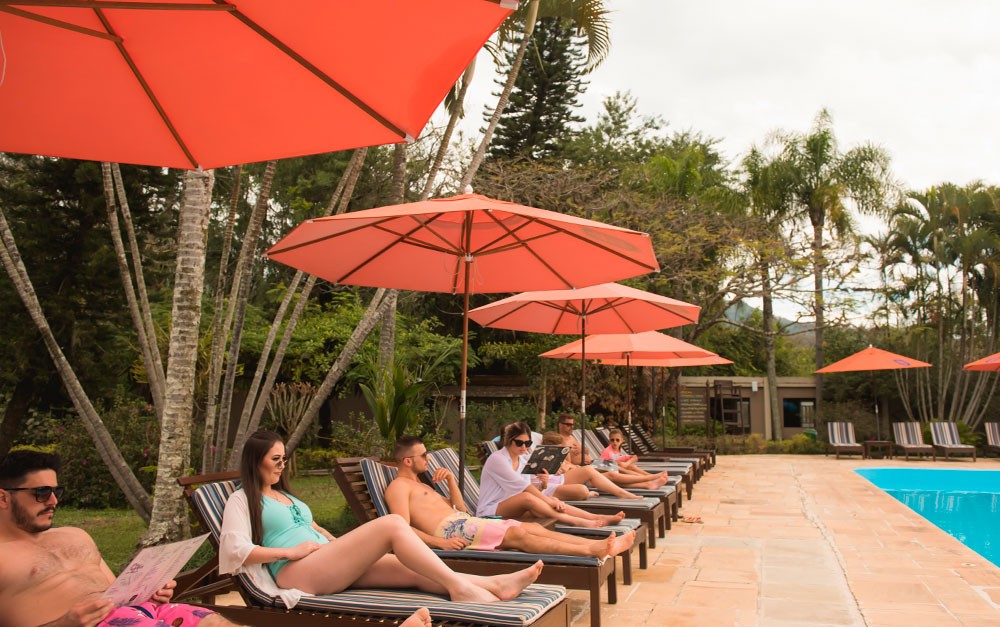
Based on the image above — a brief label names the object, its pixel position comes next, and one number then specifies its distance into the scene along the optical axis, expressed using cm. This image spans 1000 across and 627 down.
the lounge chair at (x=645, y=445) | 1347
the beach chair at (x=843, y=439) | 1906
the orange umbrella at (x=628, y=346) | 1144
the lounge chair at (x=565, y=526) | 555
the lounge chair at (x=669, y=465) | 1031
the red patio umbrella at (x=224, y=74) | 248
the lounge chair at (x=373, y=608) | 340
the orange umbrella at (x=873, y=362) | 1881
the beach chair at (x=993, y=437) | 1958
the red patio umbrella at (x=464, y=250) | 521
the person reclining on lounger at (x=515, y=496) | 572
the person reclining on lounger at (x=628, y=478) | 809
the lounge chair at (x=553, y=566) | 443
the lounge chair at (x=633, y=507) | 668
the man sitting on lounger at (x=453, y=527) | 470
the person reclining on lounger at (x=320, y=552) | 365
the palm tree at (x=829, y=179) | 2272
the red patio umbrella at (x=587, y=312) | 868
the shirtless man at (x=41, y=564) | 254
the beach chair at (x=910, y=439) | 1881
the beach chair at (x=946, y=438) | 1883
